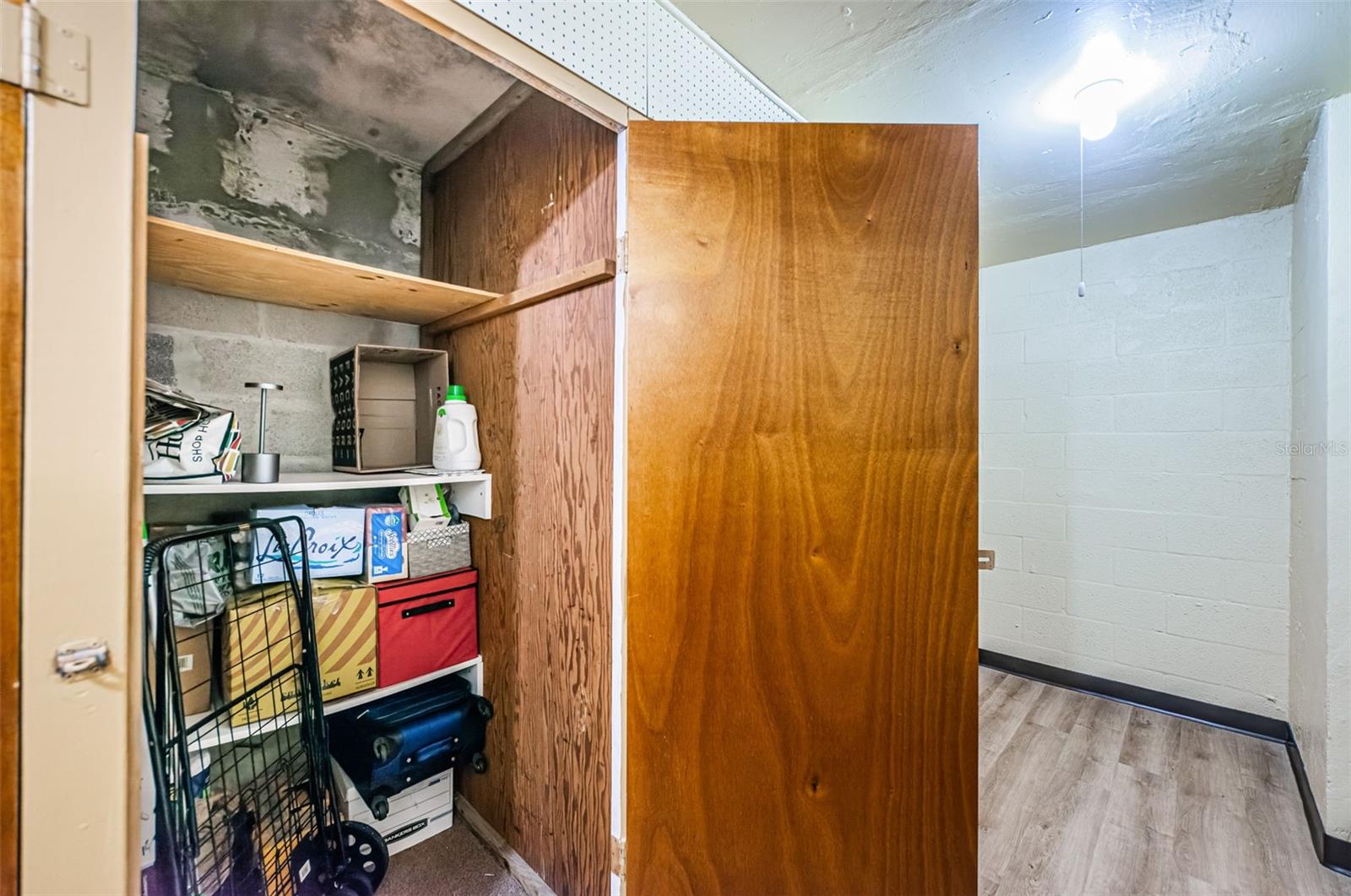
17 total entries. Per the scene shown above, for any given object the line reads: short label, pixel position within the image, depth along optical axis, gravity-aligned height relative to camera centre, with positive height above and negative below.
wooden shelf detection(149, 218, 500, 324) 1.23 +0.45
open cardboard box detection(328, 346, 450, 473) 1.71 +0.14
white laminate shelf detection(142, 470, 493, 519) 1.24 -0.09
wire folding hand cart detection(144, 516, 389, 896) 1.29 -0.71
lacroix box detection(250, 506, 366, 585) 1.52 -0.26
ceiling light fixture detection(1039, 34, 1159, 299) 1.42 +1.02
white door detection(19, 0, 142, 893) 0.70 -0.04
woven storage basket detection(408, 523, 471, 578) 1.68 -0.32
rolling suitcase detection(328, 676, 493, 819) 1.54 -0.85
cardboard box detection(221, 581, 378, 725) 1.37 -0.52
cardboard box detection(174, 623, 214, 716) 1.31 -0.53
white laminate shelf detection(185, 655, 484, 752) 1.34 -0.72
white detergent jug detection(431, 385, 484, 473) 1.72 +0.04
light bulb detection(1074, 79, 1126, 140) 1.49 +0.97
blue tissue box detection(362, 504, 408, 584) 1.58 -0.28
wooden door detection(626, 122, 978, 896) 1.16 -0.11
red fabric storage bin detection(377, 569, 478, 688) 1.60 -0.54
